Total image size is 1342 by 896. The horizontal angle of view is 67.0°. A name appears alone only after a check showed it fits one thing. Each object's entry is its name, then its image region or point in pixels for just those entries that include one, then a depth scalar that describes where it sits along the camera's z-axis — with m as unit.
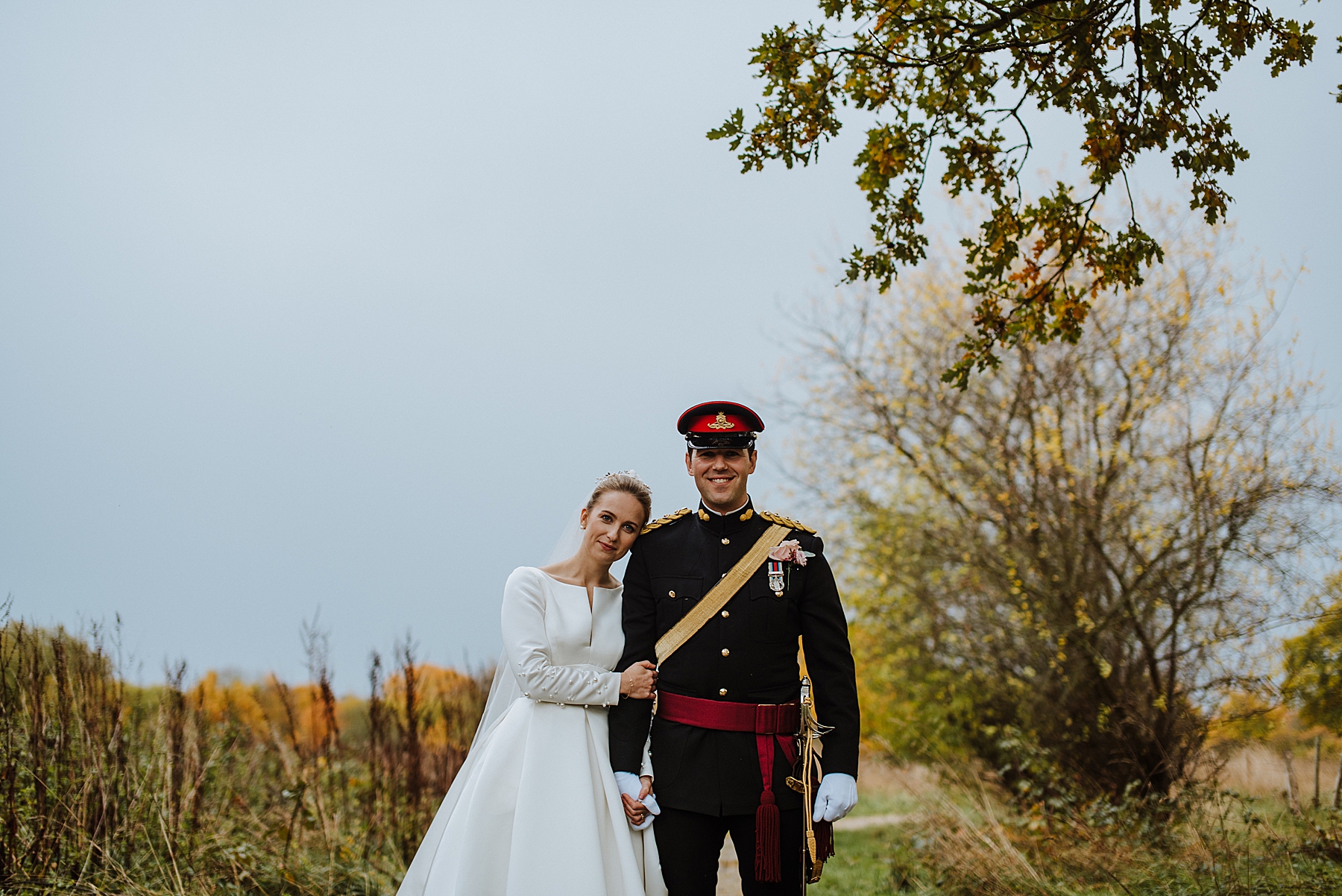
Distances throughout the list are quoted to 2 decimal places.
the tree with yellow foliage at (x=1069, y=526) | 6.98
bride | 2.75
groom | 2.79
